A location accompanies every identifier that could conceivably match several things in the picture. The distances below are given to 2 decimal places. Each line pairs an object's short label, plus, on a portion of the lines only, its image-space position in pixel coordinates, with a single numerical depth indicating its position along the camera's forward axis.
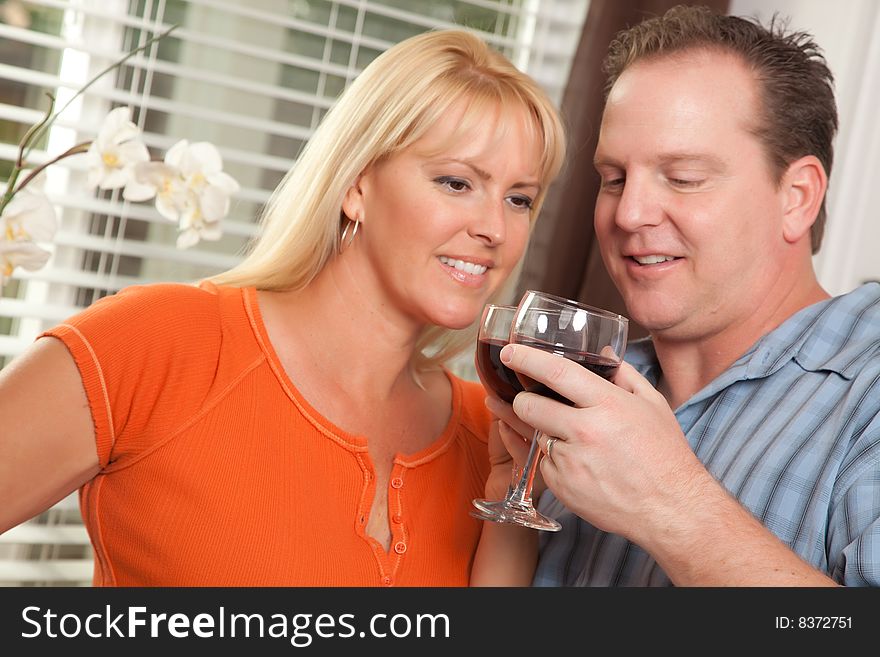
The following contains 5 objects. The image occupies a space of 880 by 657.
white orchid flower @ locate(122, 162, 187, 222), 1.46
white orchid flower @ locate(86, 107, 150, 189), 1.40
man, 1.36
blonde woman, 1.50
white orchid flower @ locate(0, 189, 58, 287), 1.31
